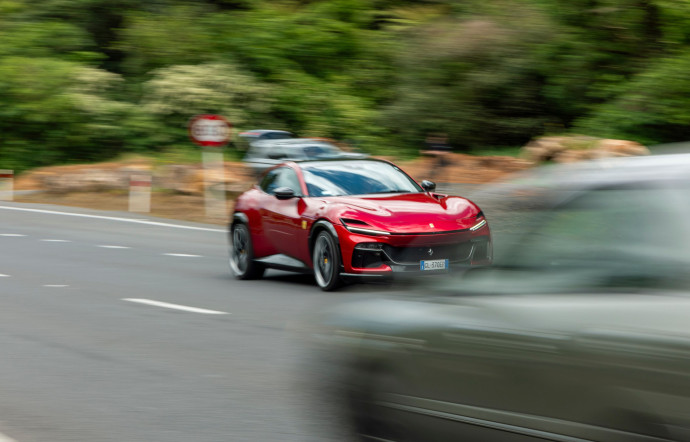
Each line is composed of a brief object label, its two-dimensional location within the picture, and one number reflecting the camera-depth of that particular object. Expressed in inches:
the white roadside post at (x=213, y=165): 926.4
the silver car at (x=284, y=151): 1161.4
